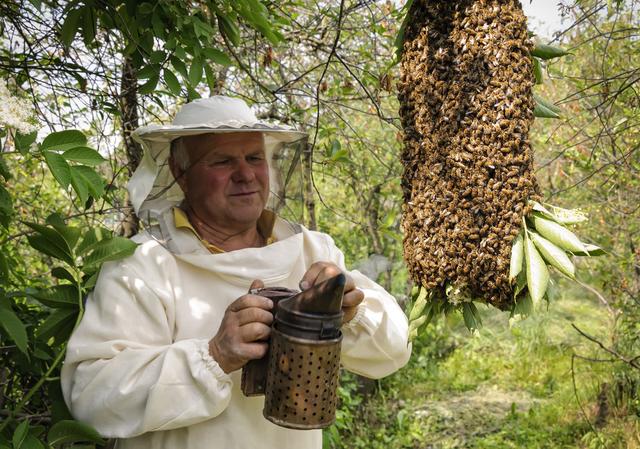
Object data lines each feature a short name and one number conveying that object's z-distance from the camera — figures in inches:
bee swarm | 45.8
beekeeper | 56.6
